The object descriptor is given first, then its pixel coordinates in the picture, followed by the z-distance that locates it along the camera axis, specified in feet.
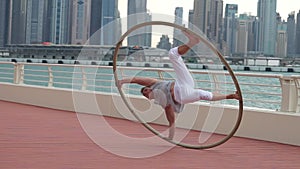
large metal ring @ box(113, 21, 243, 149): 21.27
